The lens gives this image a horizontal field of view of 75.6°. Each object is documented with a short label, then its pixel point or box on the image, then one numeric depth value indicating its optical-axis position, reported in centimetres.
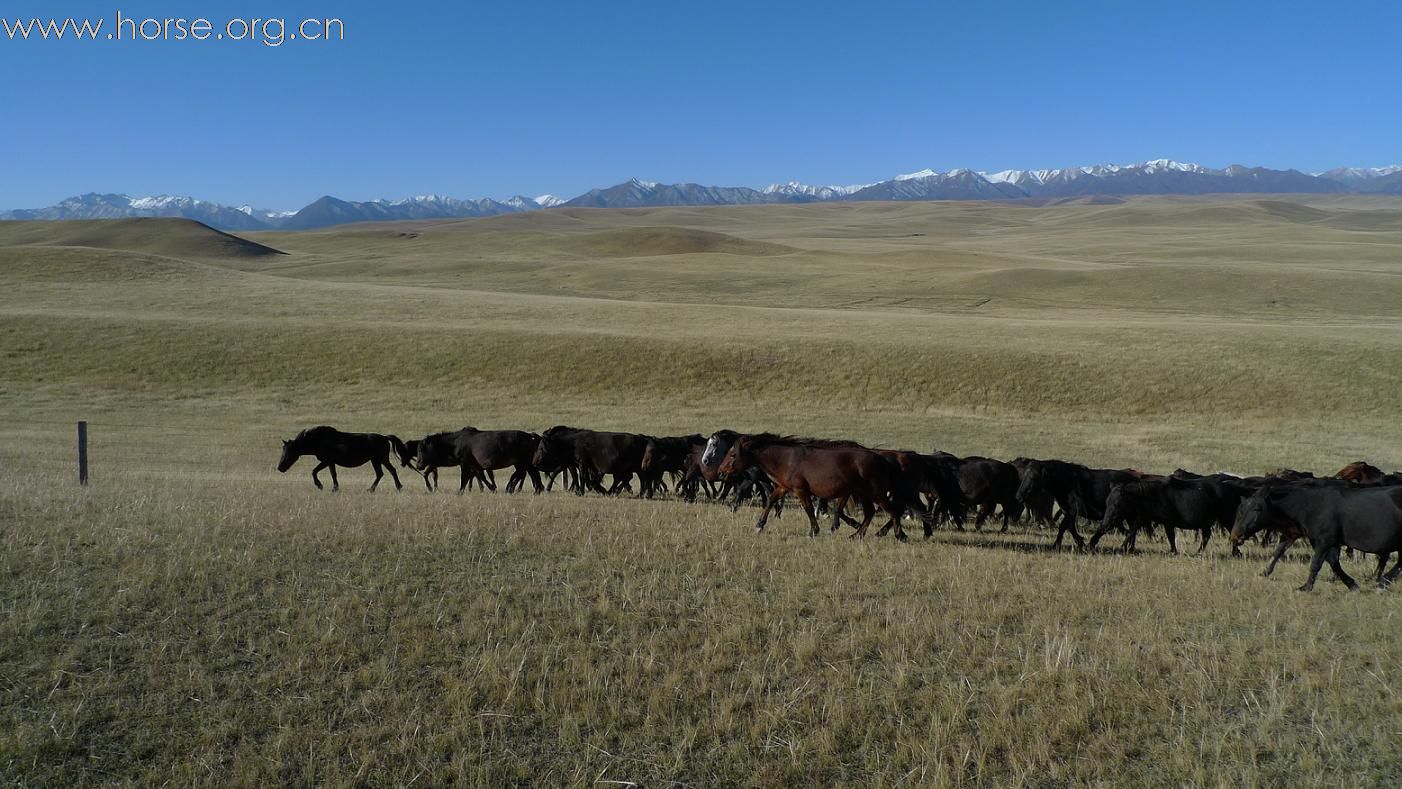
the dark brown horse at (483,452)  1839
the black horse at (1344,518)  995
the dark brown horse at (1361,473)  1551
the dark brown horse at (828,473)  1267
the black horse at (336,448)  1898
